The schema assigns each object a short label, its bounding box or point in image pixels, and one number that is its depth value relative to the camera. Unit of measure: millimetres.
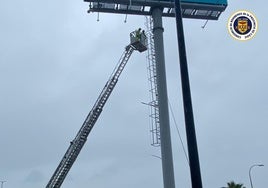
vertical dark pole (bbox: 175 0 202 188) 8602
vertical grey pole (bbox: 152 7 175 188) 23641
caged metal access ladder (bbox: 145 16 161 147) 25762
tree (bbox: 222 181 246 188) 51438
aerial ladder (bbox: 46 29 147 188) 32469
